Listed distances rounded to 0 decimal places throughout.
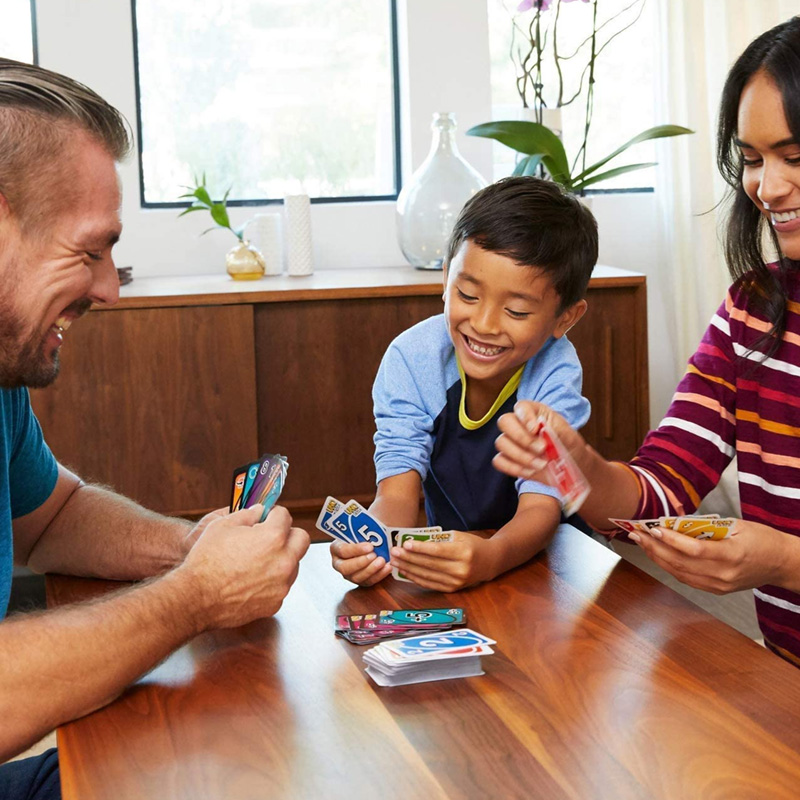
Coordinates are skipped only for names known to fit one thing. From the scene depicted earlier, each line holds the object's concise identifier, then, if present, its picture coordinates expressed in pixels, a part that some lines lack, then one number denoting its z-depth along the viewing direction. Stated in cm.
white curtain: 389
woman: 150
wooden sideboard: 317
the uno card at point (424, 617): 132
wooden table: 99
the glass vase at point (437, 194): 356
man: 115
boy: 195
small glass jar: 355
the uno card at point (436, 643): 117
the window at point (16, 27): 373
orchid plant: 354
